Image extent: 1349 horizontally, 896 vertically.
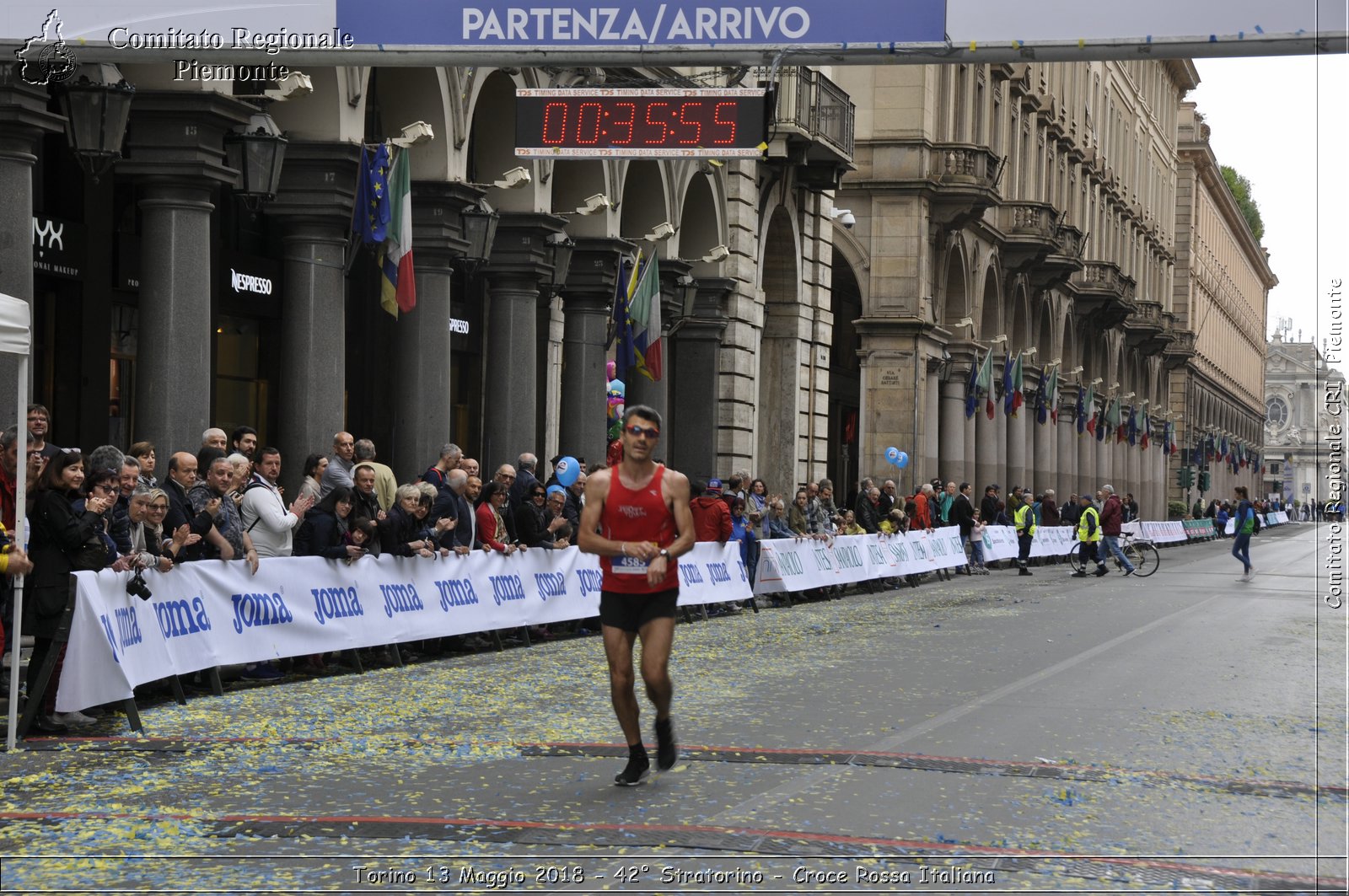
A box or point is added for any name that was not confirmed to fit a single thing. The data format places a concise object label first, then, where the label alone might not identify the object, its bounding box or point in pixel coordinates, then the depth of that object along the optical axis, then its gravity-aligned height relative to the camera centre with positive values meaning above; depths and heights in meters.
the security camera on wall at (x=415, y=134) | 22.09 +4.14
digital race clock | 14.27 +2.83
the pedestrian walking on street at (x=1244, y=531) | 36.77 -0.75
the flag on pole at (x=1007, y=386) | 53.25 +2.97
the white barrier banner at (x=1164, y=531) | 63.16 -1.36
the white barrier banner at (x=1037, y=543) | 38.91 -1.13
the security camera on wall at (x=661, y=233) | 30.05 +4.08
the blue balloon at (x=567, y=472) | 21.69 +0.19
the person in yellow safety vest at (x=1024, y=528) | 38.50 -0.75
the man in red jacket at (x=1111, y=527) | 35.94 -0.67
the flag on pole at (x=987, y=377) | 48.56 +2.95
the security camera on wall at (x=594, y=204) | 27.66 +4.17
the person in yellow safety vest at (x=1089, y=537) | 36.09 -0.86
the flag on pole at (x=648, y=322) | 27.81 +2.48
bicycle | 37.19 -1.26
